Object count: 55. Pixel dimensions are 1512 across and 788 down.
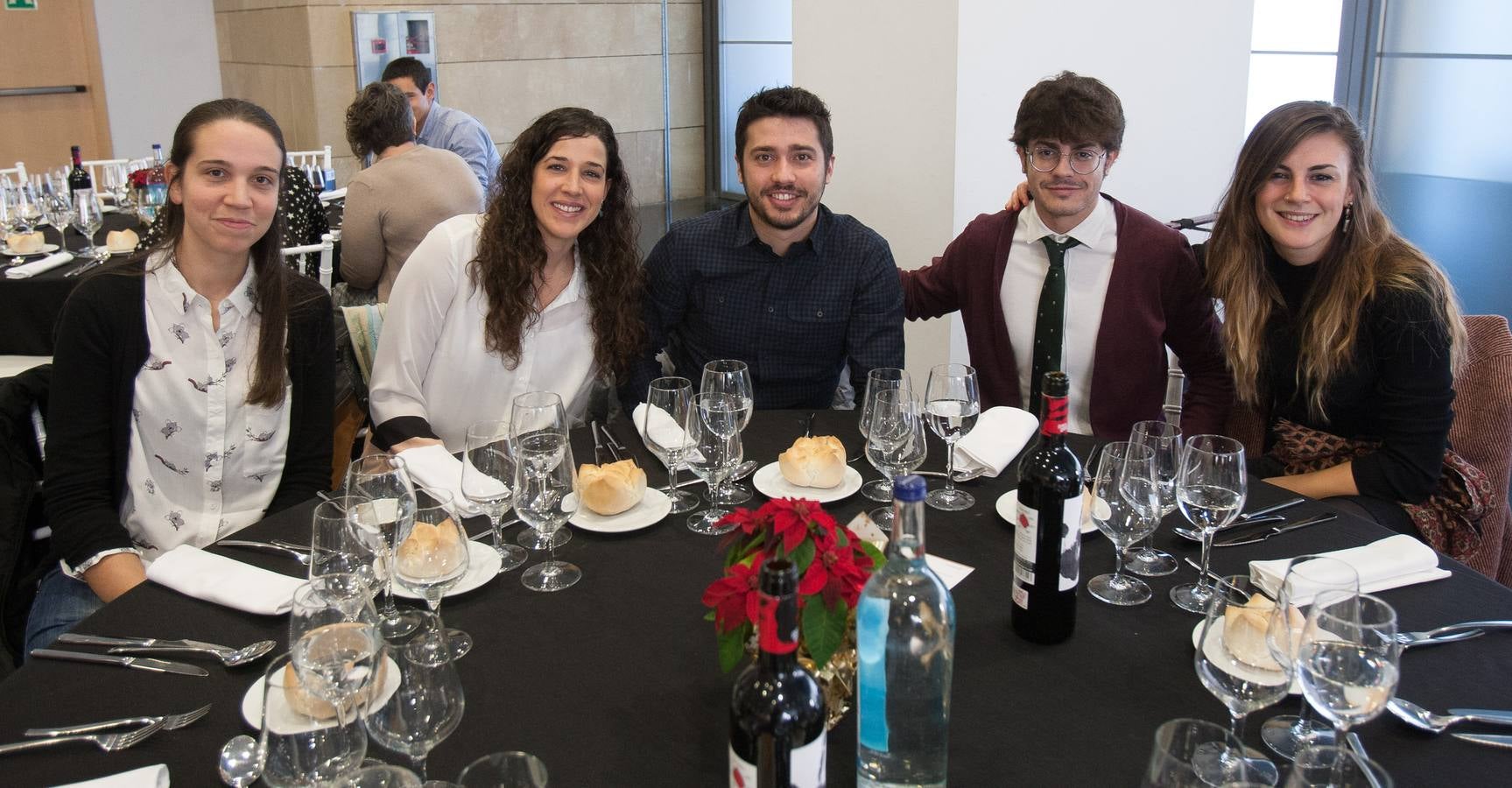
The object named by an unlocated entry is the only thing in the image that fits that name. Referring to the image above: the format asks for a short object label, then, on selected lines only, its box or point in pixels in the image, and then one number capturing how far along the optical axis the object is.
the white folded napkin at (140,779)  1.06
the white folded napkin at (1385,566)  1.40
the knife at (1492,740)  1.10
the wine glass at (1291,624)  1.07
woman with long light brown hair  2.06
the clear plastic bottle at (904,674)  0.96
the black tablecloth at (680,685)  1.10
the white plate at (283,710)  0.97
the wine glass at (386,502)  1.32
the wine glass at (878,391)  1.63
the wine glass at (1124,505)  1.41
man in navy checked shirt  2.59
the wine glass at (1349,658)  0.98
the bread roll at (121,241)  3.87
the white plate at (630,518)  1.61
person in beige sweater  3.76
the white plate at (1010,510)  1.60
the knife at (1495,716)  1.13
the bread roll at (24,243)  3.69
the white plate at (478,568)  1.43
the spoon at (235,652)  1.27
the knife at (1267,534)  1.56
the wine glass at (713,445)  1.61
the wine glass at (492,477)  1.47
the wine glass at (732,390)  1.69
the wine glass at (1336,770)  0.92
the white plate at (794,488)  1.71
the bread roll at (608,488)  1.62
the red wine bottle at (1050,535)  1.21
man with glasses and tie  2.45
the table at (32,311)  3.37
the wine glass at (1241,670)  1.05
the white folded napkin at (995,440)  1.80
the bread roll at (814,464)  1.71
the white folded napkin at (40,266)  3.39
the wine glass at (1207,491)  1.39
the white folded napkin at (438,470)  1.68
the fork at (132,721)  1.14
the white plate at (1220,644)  1.05
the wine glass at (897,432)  1.58
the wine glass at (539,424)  1.56
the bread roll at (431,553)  1.30
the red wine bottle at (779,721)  0.86
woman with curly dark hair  2.34
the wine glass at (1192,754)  0.87
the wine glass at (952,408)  1.70
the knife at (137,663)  1.25
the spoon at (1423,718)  1.12
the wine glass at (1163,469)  1.48
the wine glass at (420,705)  1.01
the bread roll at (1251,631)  1.06
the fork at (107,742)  1.12
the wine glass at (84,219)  3.91
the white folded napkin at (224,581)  1.38
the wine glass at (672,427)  1.64
